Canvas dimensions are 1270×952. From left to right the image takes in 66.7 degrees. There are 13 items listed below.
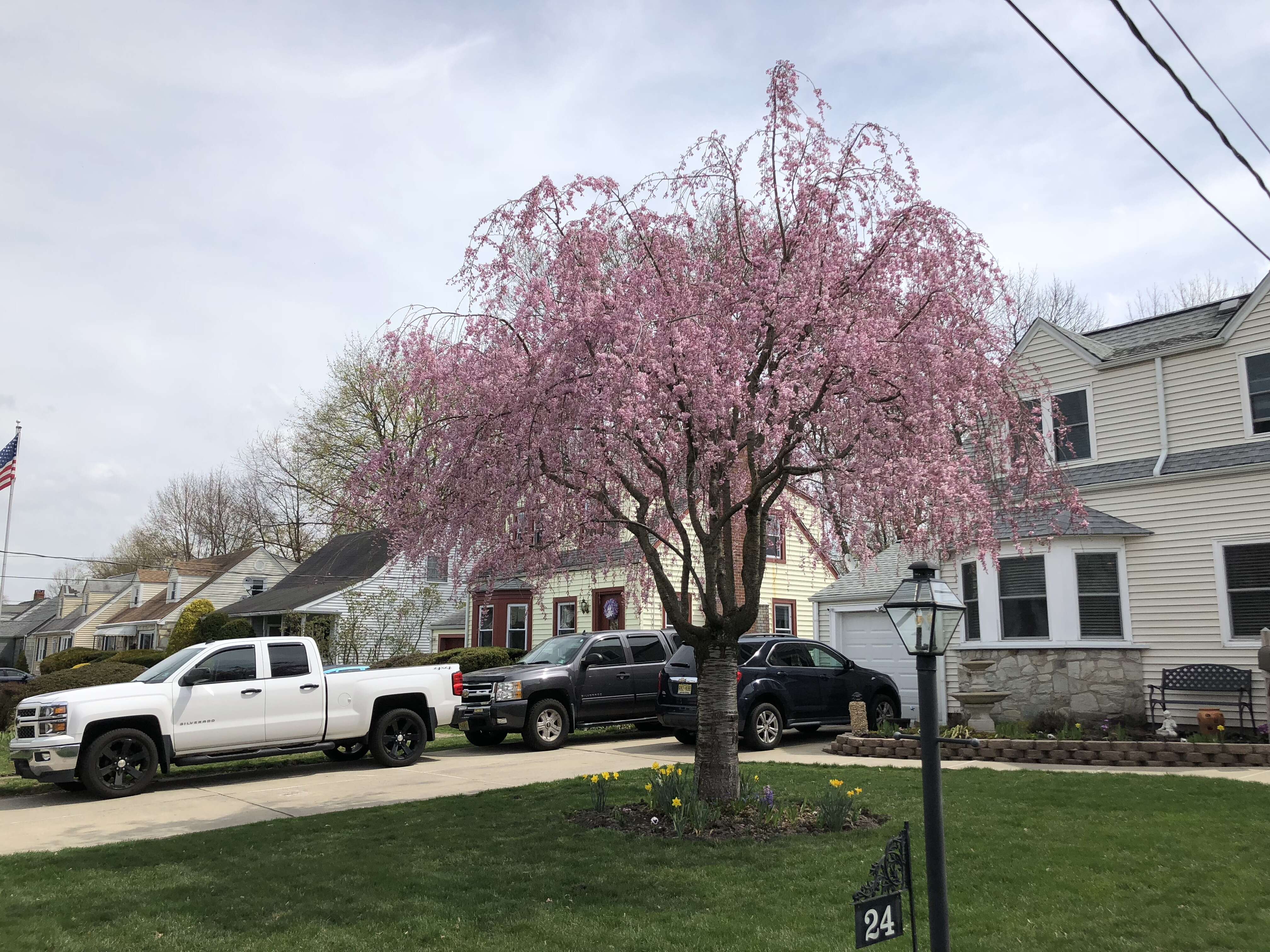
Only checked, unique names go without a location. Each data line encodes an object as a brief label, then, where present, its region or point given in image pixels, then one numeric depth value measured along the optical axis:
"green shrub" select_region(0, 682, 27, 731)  19.61
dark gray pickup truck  15.52
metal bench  13.70
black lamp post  4.48
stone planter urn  14.29
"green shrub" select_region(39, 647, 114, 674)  40.59
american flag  29.84
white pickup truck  11.37
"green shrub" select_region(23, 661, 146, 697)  16.36
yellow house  24.69
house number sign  4.02
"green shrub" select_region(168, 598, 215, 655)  33.91
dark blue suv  14.95
